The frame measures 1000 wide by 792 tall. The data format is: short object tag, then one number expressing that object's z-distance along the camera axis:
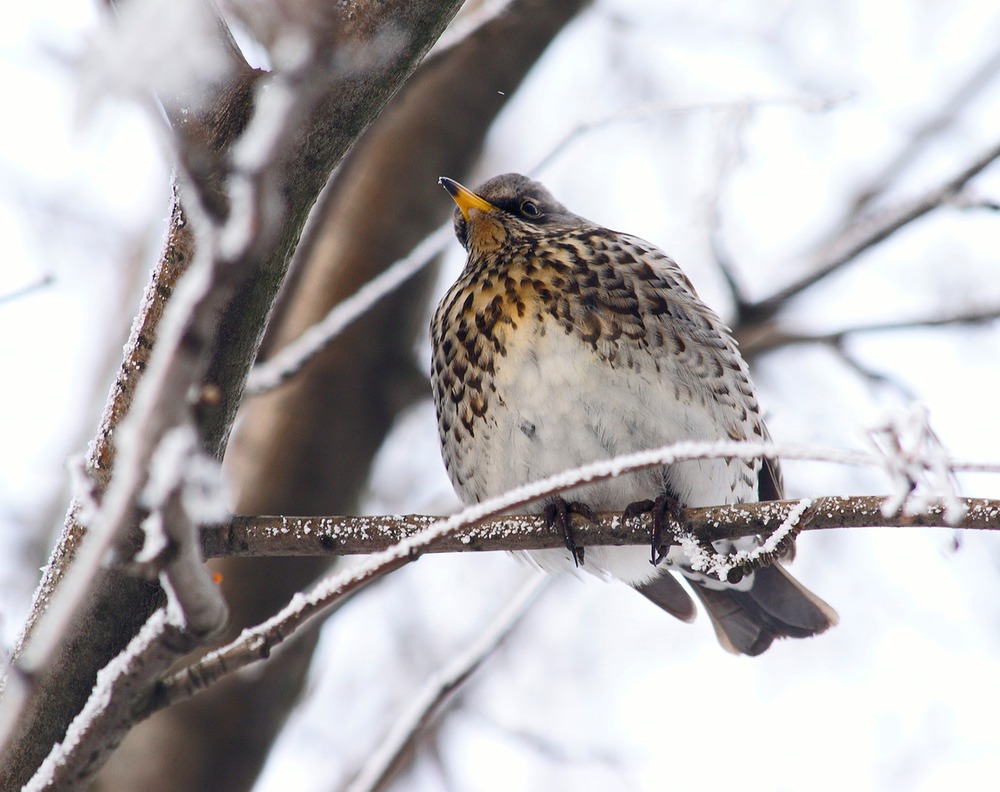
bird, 6.45
